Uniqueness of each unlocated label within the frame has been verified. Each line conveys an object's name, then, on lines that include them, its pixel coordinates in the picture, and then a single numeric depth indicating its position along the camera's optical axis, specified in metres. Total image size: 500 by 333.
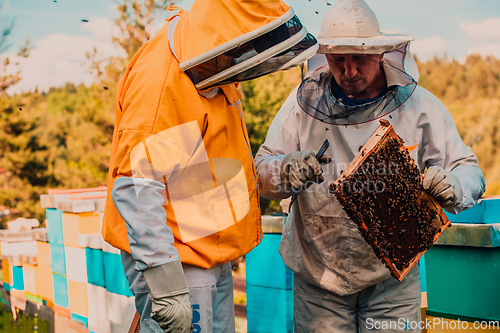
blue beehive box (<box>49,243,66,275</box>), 5.49
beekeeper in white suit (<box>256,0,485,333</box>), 2.30
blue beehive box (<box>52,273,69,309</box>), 5.51
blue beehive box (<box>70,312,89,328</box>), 5.16
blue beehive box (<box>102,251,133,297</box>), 4.44
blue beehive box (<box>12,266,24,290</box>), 6.70
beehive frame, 1.96
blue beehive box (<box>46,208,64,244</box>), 5.45
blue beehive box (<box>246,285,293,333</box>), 3.39
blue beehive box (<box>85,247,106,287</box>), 4.73
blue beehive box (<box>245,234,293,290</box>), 3.39
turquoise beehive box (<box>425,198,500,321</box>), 2.86
